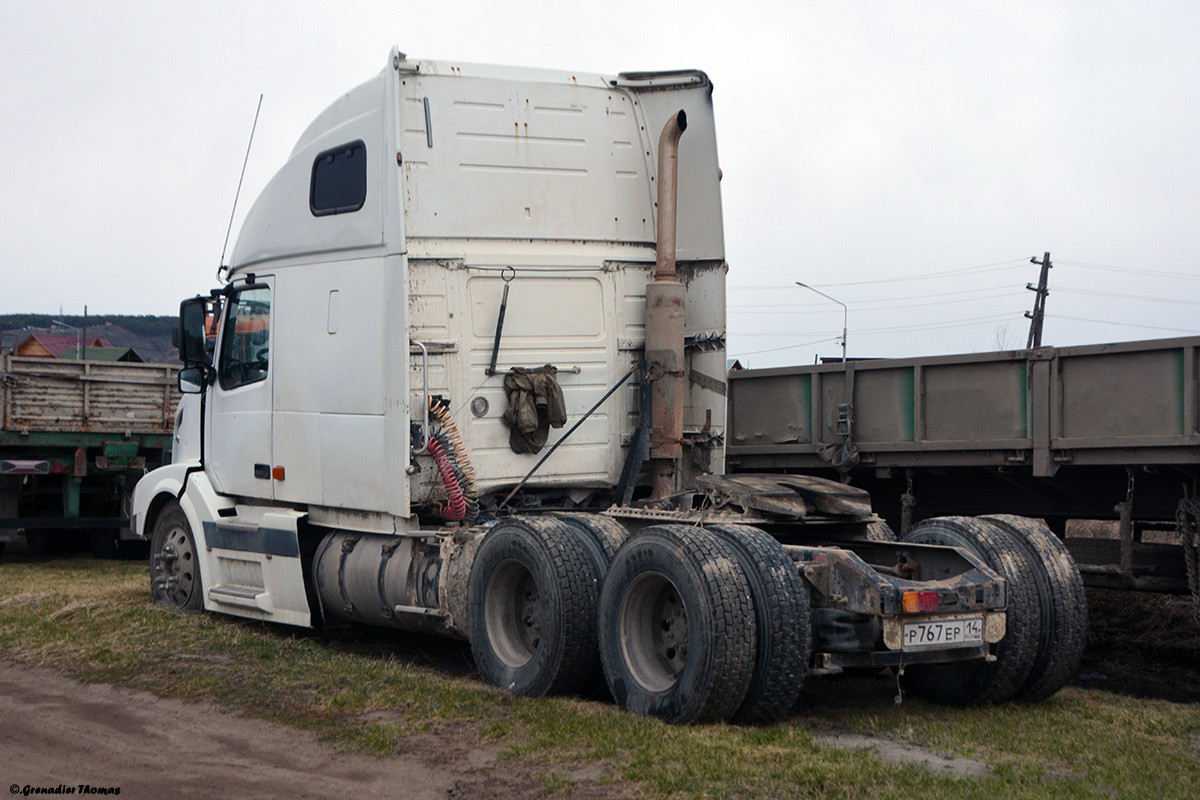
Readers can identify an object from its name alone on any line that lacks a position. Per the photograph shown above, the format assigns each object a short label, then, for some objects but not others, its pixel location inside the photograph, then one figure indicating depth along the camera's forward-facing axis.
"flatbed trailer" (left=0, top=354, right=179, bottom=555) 14.09
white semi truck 6.66
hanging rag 7.97
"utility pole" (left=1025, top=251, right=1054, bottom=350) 35.12
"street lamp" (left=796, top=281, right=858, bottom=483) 9.66
